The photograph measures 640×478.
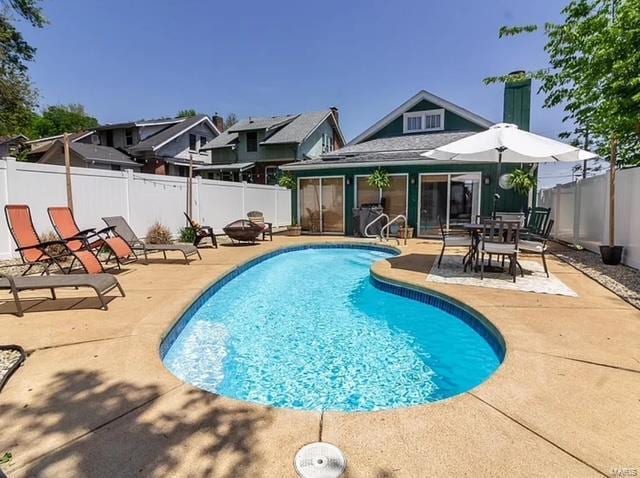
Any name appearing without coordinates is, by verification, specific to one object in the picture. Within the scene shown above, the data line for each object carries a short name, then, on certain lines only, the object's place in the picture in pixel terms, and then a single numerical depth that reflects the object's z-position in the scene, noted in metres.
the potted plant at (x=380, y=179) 12.14
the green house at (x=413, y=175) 11.63
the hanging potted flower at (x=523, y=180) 10.56
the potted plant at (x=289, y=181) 13.84
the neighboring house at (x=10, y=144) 20.48
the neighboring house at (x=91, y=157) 20.91
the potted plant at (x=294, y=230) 13.23
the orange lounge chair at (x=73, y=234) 5.93
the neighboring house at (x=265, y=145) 22.34
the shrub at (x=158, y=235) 9.88
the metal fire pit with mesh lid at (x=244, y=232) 10.20
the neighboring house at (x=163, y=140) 23.14
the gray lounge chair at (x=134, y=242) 6.89
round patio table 6.09
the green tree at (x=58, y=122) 43.09
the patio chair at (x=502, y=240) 5.48
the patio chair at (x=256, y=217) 13.25
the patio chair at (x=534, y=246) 5.75
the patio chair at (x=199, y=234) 9.62
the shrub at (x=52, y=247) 6.72
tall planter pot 6.74
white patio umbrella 5.59
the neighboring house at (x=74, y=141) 25.67
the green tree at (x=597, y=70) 6.92
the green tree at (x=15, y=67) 12.04
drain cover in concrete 1.69
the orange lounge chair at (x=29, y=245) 5.09
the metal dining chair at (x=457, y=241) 6.39
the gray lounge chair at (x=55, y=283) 3.73
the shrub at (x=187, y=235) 10.90
